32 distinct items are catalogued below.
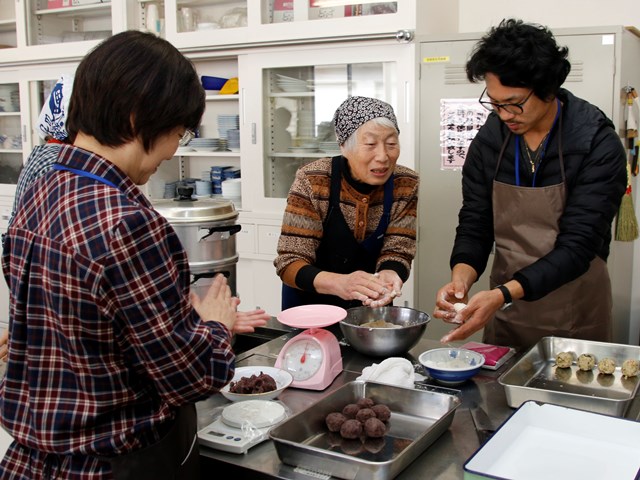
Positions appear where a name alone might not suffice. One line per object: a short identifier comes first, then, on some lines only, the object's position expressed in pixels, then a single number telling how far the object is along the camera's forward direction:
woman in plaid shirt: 1.04
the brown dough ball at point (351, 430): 1.38
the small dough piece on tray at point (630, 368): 1.67
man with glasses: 1.96
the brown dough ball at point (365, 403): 1.47
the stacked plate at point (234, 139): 4.26
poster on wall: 3.30
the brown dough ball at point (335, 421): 1.41
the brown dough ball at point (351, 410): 1.44
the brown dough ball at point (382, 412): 1.44
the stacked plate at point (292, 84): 3.99
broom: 3.08
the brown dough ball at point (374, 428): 1.38
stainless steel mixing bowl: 1.86
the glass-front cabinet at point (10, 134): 5.03
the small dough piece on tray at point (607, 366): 1.70
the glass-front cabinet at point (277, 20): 3.47
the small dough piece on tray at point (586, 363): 1.73
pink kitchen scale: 1.71
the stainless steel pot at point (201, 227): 2.43
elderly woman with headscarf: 2.24
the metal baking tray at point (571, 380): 1.45
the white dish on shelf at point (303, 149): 4.04
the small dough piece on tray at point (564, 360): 1.76
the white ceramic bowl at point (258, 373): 1.60
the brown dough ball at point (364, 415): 1.42
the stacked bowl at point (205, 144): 4.30
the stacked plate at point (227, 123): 4.29
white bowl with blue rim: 1.68
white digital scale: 1.38
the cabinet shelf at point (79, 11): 4.58
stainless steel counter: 1.29
